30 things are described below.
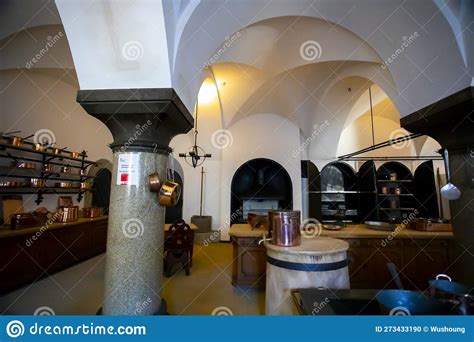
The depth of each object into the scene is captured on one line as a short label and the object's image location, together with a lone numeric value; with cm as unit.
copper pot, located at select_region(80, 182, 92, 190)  500
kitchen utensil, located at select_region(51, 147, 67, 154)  438
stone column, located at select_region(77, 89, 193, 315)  148
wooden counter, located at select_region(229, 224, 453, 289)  264
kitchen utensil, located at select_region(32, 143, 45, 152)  398
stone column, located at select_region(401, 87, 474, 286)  187
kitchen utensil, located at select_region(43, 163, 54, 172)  423
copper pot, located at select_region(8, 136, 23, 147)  351
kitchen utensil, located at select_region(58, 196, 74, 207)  464
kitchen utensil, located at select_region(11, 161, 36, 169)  372
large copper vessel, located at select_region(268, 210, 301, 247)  166
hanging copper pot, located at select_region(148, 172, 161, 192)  151
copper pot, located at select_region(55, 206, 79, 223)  370
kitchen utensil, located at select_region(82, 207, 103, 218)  438
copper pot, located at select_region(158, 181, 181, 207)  151
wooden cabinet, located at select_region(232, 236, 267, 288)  286
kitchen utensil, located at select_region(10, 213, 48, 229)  301
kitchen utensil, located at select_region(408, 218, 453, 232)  273
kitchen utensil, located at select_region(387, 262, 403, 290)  109
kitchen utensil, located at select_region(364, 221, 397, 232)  282
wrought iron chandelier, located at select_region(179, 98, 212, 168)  592
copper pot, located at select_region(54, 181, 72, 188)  447
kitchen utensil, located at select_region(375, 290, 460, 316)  94
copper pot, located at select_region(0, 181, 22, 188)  340
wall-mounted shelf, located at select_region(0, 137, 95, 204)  368
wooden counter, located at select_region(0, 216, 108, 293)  272
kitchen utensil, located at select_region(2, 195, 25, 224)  362
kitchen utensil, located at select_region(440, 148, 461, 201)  185
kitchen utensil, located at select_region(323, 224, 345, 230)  295
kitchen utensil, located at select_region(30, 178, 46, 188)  392
